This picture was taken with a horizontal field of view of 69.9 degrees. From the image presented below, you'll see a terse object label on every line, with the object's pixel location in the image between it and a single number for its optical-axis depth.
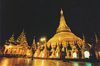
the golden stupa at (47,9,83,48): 28.77
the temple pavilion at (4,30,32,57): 31.23
